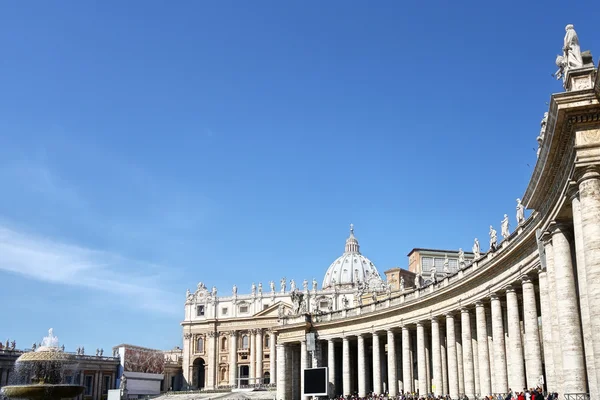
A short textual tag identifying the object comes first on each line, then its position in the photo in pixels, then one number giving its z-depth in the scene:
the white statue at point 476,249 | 47.45
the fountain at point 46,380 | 38.59
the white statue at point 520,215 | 36.47
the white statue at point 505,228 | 39.50
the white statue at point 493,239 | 42.22
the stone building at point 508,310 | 19.81
